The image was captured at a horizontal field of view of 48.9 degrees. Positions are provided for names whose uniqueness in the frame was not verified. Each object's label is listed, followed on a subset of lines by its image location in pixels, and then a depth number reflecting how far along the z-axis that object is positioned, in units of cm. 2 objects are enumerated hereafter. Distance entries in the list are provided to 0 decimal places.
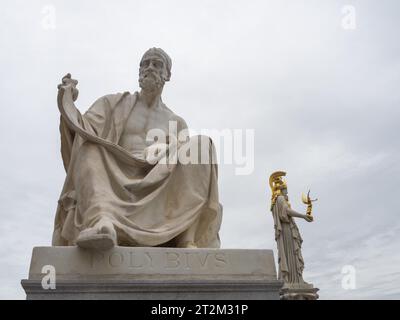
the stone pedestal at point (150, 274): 356
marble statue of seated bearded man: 411
